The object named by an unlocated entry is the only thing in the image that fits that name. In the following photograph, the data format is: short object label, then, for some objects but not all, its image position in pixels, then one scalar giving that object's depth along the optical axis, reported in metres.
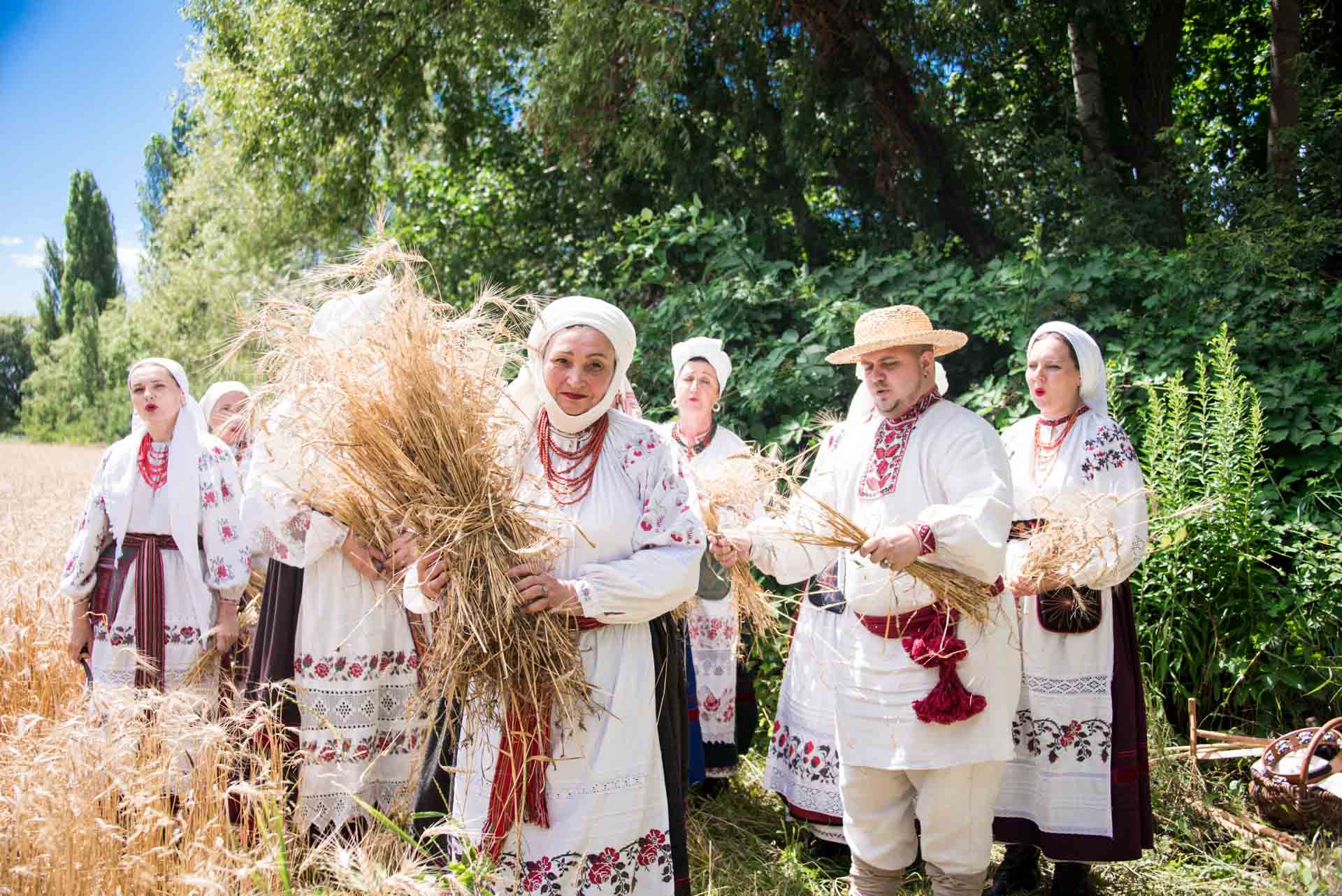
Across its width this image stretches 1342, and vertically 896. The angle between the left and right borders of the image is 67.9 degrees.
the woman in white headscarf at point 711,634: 4.56
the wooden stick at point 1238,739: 4.26
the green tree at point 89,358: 34.69
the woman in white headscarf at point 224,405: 5.25
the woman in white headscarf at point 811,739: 3.89
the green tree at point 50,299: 45.53
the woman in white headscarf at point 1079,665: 3.48
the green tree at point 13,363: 46.03
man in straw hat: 2.90
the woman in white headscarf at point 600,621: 2.48
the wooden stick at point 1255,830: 3.83
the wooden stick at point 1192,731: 4.36
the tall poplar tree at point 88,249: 44.44
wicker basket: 3.73
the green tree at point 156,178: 33.56
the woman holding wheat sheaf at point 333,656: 3.49
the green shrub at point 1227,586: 4.49
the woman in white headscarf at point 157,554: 4.23
